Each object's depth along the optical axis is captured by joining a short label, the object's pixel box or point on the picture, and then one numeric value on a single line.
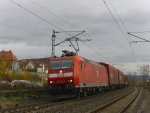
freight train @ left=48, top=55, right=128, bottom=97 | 27.53
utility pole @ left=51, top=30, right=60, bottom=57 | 32.88
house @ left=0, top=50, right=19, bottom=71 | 112.94
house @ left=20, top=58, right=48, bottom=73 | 118.51
